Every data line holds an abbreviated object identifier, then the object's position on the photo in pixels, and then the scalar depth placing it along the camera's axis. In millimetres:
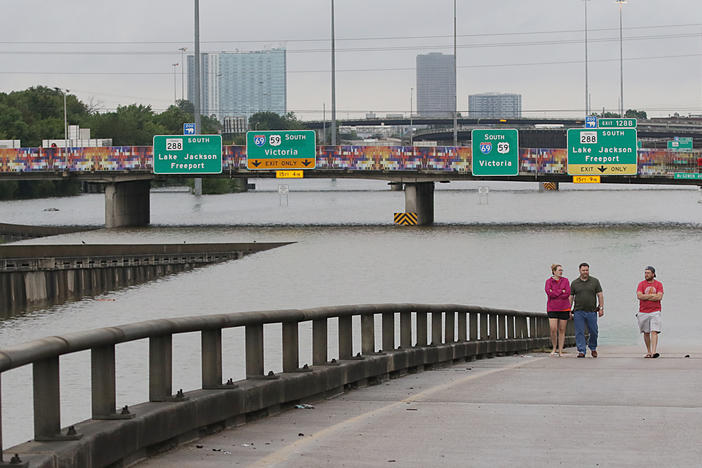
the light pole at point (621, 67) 127238
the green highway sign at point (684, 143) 118662
